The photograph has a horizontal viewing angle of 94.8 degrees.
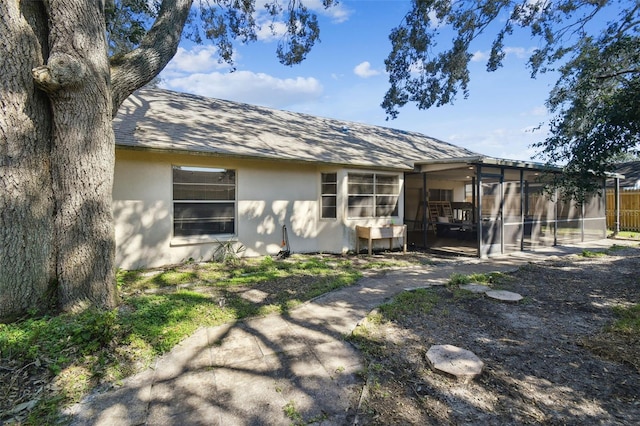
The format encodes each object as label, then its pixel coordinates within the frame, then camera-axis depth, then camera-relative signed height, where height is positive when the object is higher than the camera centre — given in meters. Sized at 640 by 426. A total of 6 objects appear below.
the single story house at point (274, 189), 6.45 +0.69
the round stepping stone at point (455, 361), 2.66 -1.42
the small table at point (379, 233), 8.40 -0.55
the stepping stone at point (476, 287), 5.18 -1.34
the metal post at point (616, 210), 12.30 +0.14
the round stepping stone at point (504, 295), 4.73 -1.36
